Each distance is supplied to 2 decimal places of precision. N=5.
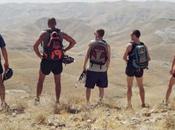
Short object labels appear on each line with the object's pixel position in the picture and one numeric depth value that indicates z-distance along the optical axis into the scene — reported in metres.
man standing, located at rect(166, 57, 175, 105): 9.85
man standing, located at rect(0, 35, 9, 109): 8.96
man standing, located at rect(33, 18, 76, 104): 9.50
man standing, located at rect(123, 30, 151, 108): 9.78
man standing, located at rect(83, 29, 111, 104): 9.91
